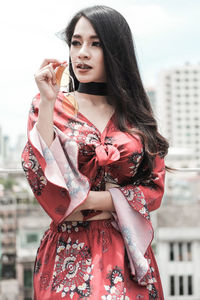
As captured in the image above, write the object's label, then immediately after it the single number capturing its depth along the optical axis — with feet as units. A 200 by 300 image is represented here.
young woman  4.01
